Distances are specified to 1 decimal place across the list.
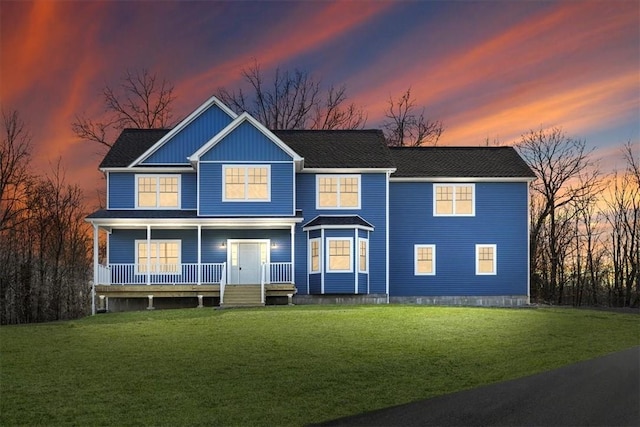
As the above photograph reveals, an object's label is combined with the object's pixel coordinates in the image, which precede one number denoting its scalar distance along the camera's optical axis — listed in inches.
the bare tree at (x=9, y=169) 1533.0
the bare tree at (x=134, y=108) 1777.8
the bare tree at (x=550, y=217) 1715.1
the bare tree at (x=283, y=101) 1920.5
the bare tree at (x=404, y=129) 1914.4
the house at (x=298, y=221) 1168.8
